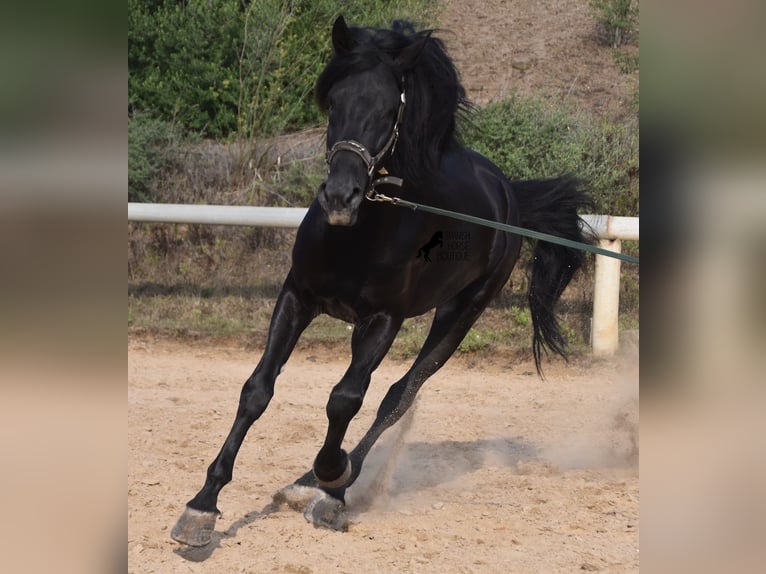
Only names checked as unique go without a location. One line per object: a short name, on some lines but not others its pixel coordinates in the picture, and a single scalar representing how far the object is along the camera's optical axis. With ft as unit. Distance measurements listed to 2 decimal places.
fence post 48.19
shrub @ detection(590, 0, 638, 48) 80.64
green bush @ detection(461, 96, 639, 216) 57.88
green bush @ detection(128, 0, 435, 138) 65.05
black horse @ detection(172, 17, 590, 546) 23.13
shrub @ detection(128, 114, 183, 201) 64.54
